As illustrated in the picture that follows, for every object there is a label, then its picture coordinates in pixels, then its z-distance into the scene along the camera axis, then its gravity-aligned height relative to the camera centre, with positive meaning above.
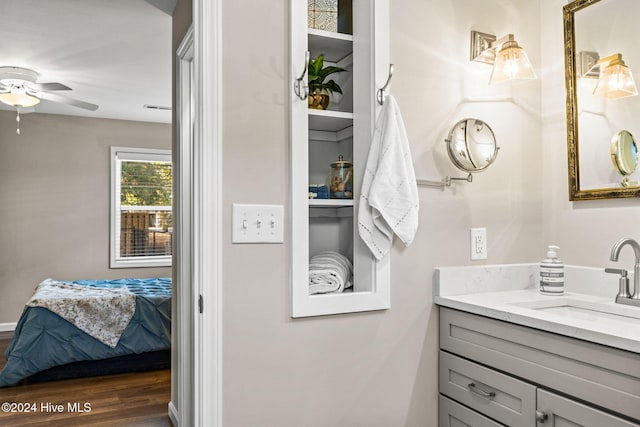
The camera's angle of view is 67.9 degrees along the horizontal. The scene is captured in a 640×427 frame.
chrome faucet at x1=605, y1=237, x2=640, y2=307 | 1.59 -0.20
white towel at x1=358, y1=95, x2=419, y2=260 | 1.66 +0.11
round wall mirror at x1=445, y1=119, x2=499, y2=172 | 1.88 +0.30
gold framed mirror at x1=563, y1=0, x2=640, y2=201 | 1.74 +0.48
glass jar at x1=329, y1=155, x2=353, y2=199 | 1.80 +0.16
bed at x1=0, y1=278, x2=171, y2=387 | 3.57 -0.95
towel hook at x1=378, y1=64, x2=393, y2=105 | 1.74 +0.46
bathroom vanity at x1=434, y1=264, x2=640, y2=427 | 1.22 -0.39
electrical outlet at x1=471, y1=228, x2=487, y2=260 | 1.94 -0.09
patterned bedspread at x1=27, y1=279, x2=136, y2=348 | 3.67 -0.69
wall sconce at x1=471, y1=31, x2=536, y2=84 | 1.87 +0.66
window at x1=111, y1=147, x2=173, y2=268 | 5.93 +0.18
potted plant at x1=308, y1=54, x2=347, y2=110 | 1.78 +0.53
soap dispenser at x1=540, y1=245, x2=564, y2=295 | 1.87 -0.22
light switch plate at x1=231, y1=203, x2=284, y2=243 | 1.51 -0.01
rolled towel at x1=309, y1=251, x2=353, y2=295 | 1.70 -0.19
